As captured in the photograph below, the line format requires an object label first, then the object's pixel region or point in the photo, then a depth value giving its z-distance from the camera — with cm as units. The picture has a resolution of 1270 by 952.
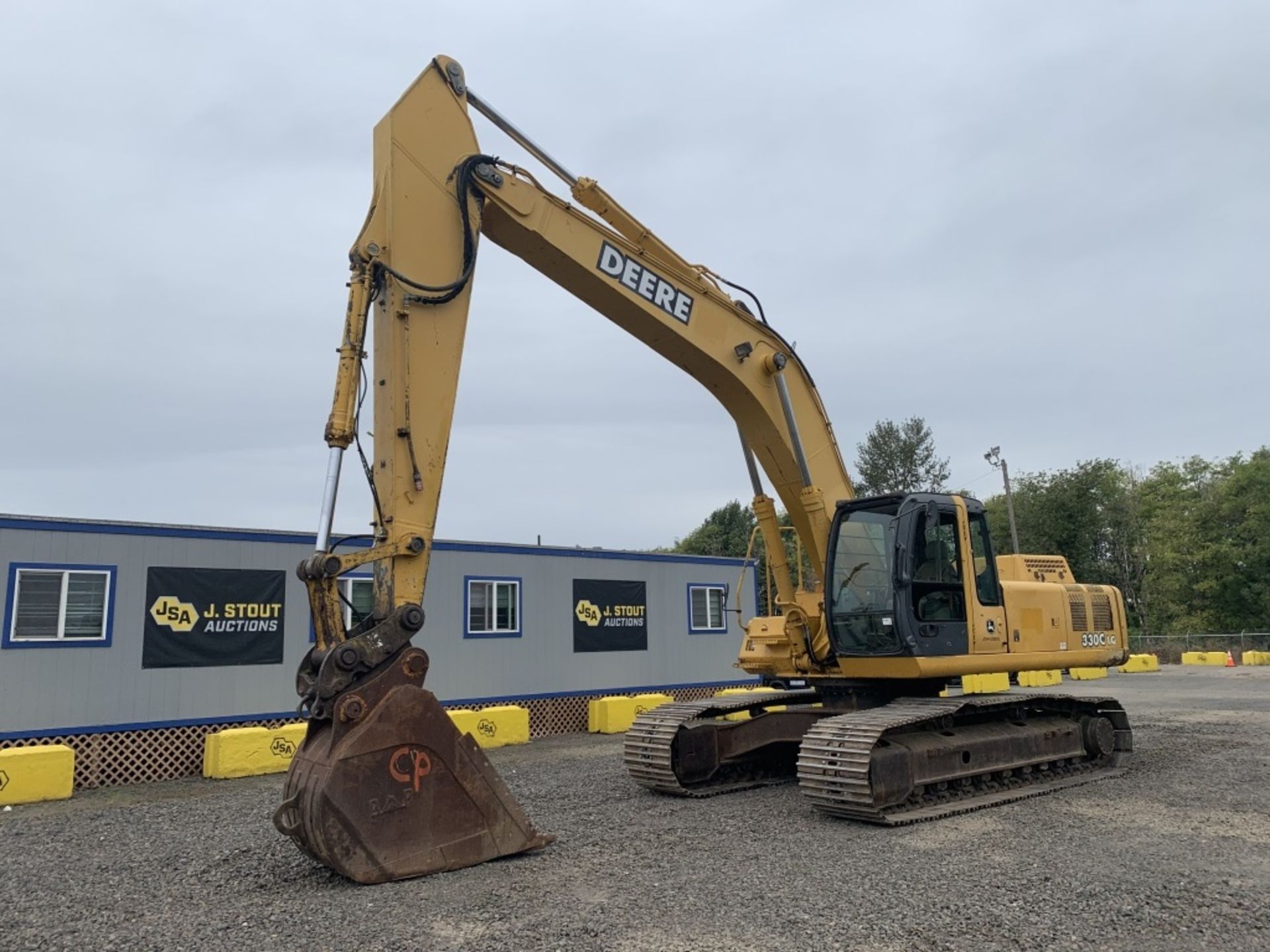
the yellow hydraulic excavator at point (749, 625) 562
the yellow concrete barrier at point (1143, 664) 2891
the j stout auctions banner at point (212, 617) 1139
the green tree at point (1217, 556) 4756
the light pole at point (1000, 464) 3672
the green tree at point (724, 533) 6512
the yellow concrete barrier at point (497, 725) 1286
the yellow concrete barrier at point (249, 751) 1098
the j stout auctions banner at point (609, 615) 1545
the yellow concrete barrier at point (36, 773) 949
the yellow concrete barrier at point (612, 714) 1485
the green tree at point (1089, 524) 4762
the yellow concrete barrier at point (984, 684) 1883
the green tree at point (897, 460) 5797
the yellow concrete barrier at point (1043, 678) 1658
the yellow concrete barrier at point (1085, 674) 2459
